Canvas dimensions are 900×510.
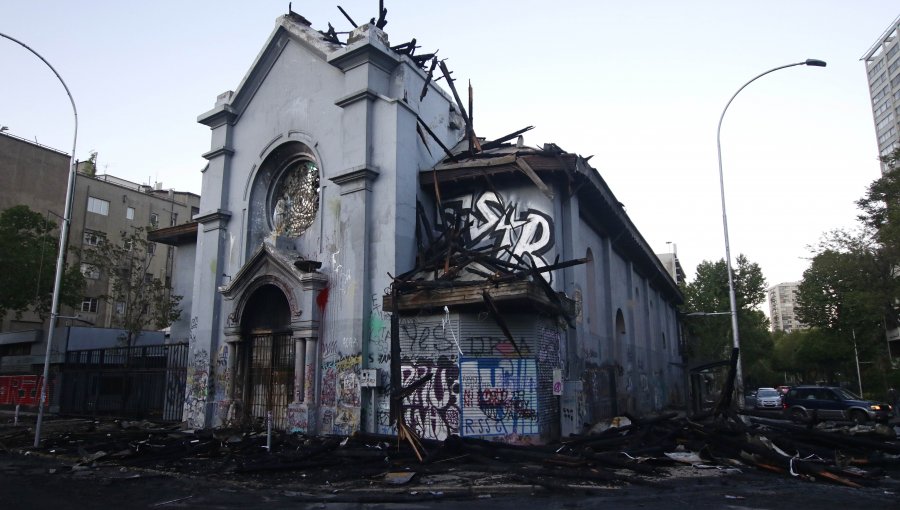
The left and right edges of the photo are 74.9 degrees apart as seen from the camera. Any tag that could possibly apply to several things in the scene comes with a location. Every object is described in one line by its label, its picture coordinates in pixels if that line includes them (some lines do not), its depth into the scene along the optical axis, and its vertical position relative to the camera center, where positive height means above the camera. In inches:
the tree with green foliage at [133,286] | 1018.1 +140.9
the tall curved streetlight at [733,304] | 806.5 +81.1
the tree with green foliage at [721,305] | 2025.1 +211.7
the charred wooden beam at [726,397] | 542.9 -31.5
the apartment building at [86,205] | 1562.5 +475.5
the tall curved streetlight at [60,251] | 576.4 +113.5
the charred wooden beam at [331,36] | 713.0 +397.2
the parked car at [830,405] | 892.0 -65.5
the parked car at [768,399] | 1531.7 -93.7
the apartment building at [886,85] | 2714.1 +1316.9
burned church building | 528.1 +103.0
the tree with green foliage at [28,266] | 1149.7 +191.6
